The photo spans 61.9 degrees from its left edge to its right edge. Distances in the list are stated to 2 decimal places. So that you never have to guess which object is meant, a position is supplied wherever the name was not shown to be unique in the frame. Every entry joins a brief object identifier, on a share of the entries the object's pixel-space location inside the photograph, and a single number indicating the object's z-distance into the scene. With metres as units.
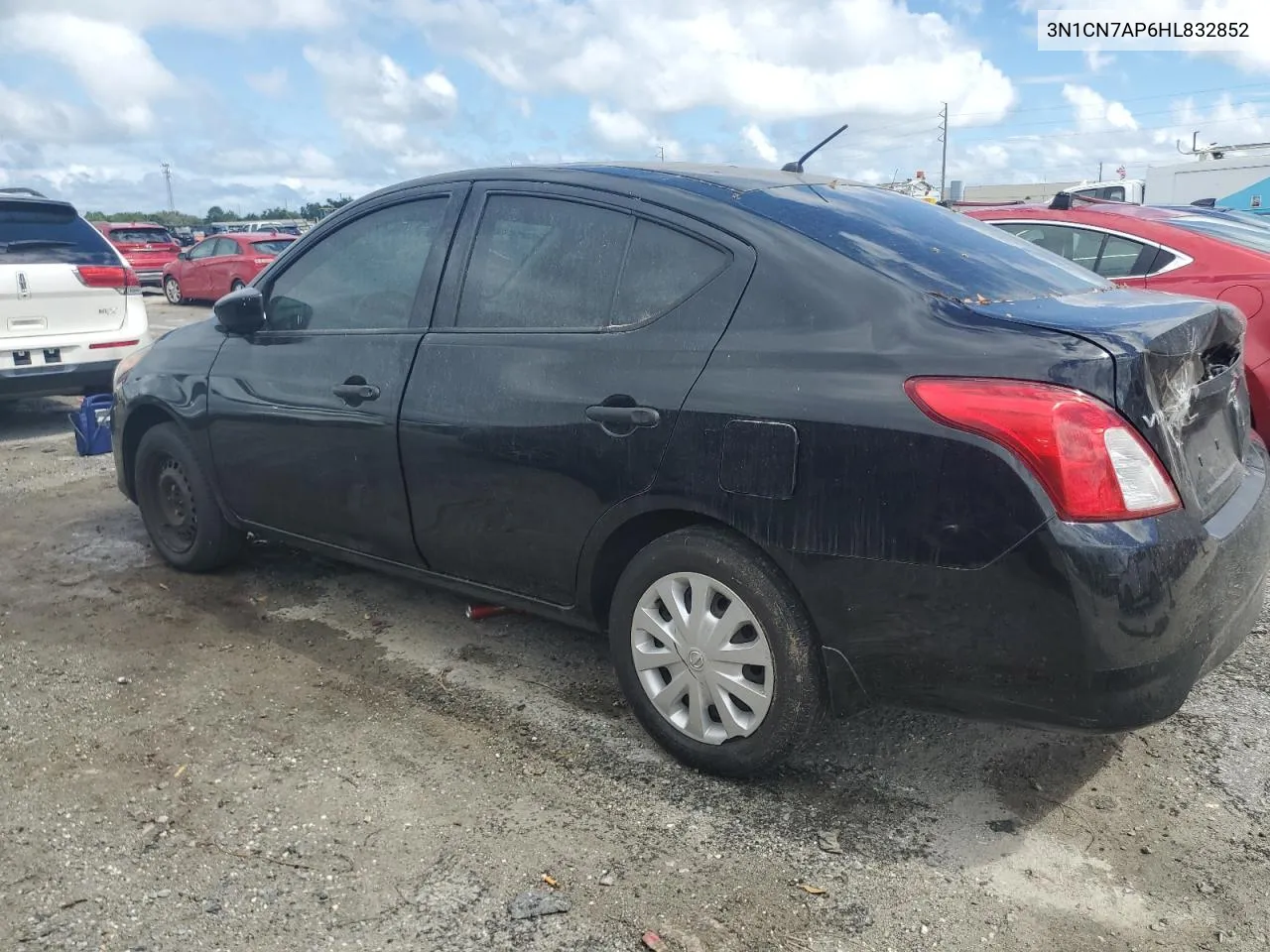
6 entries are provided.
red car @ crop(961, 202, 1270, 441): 5.48
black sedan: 2.38
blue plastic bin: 5.85
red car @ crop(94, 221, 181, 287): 23.19
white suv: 7.43
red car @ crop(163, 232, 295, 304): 19.33
